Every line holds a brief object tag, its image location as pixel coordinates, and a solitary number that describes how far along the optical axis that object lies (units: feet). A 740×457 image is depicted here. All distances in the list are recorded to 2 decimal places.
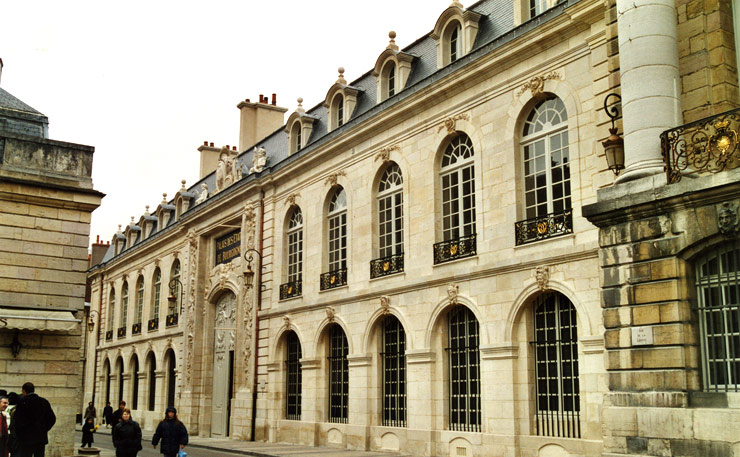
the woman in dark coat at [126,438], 36.14
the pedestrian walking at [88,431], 68.65
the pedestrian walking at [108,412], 84.02
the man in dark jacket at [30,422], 34.35
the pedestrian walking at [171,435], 39.06
